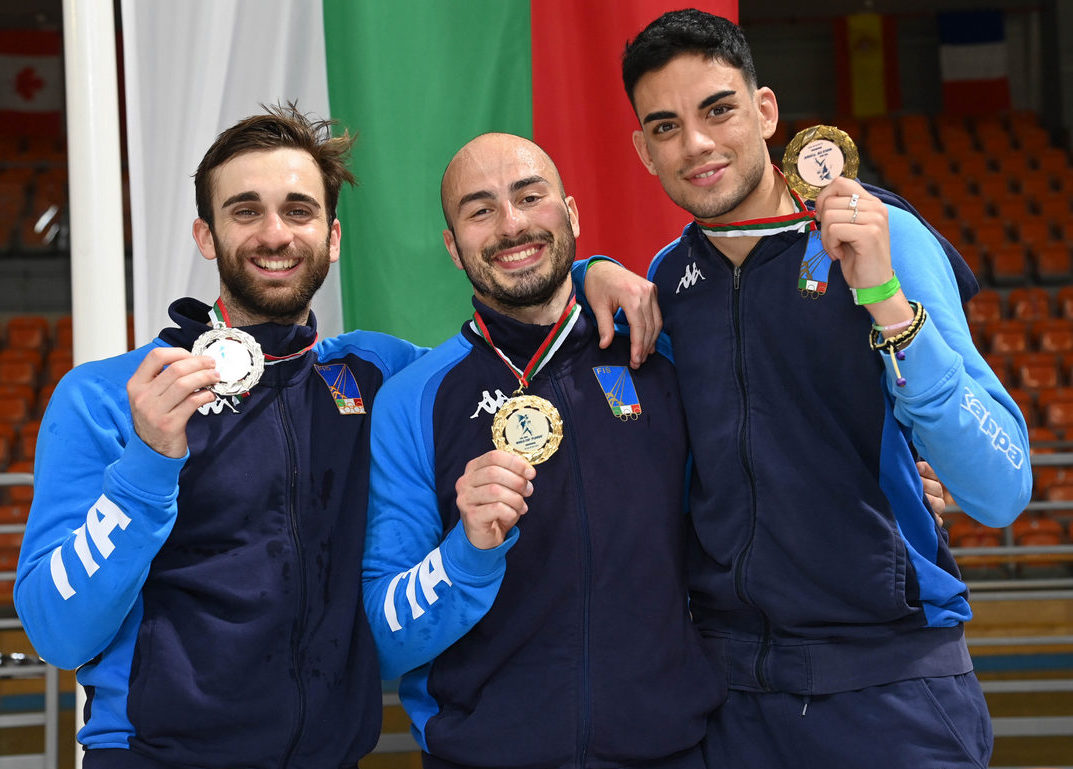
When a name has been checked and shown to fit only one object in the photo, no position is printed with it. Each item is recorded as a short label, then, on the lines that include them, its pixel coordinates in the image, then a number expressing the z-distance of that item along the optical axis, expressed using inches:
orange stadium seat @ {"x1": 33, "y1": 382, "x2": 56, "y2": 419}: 439.0
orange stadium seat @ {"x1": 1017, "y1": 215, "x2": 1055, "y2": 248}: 526.9
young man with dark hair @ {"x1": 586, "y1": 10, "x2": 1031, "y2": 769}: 77.3
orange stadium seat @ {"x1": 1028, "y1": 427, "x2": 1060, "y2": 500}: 358.1
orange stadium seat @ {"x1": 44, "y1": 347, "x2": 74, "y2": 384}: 447.5
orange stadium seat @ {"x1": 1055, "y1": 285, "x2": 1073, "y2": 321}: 467.1
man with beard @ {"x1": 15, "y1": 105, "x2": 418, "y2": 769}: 73.9
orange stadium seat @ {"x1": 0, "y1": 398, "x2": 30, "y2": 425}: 417.4
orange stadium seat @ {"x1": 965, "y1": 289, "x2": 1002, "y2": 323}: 473.1
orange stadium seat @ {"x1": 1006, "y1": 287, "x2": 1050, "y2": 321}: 474.9
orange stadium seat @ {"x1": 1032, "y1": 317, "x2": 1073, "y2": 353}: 438.9
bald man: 78.7
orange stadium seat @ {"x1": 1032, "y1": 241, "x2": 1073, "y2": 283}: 503.2
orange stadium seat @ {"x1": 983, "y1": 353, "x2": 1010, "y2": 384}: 421.6
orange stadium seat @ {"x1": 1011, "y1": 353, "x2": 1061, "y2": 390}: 410.6
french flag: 661.9
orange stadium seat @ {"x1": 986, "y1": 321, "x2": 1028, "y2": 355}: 439.2
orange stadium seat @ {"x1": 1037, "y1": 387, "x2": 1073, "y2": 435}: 381.7
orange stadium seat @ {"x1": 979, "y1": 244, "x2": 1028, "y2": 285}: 505.0
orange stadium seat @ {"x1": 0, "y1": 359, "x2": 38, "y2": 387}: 443.5
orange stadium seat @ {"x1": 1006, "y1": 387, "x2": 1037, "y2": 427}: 390.3
